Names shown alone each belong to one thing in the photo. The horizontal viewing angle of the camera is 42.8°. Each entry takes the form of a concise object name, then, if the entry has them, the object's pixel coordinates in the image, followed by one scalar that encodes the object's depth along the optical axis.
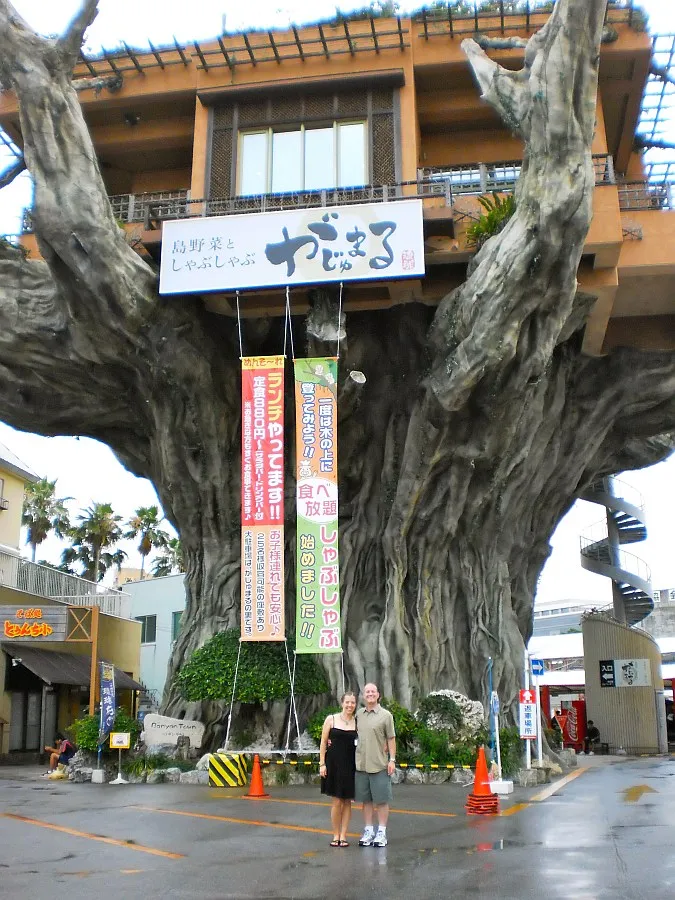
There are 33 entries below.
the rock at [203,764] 15.34
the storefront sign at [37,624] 21.83
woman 7.11
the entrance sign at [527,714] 13.84
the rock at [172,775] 15.33
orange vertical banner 15.82
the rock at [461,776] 14.30
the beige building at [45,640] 22.08
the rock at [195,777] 15.03
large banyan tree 14.72
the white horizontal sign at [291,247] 16.02
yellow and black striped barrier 14.32
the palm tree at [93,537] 46.44
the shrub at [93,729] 16.31
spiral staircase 29.53
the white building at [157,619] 38.75
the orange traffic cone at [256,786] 12.31
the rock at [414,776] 14.27
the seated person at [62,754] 18.31
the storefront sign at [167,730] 16.27
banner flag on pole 16.19
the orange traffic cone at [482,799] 9.62
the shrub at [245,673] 15.58
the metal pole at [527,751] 13.90
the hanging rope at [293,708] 15.80
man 7.18
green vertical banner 15.48
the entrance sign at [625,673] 25.78
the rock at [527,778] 13.66
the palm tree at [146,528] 49.59
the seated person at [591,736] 27.14
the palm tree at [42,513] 45.75
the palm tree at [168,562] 53.03
